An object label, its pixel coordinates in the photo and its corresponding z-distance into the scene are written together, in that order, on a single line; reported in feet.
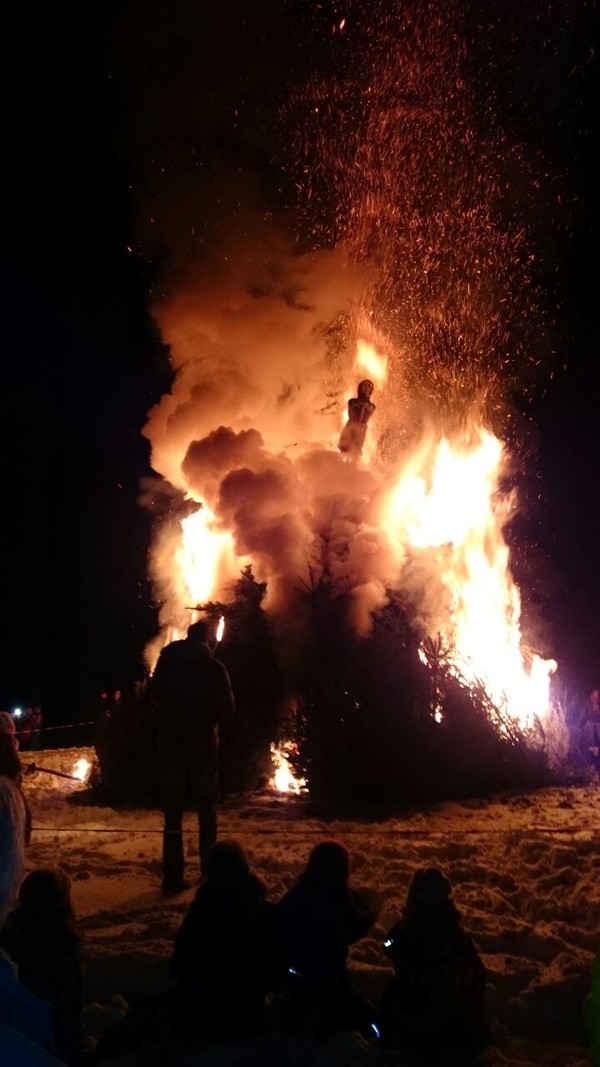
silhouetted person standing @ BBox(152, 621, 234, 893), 18.29
